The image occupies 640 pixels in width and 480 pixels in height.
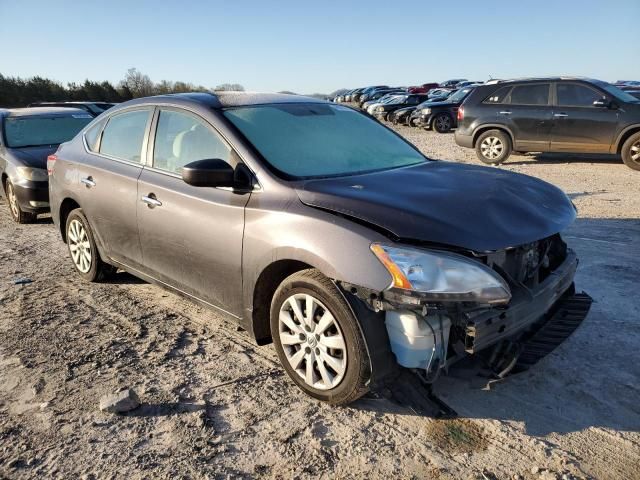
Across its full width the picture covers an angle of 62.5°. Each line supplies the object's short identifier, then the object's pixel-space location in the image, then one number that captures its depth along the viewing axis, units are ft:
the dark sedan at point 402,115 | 79.46
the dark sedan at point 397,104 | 88.28
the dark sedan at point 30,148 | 25.16
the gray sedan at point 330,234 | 8.61
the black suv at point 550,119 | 34.68
